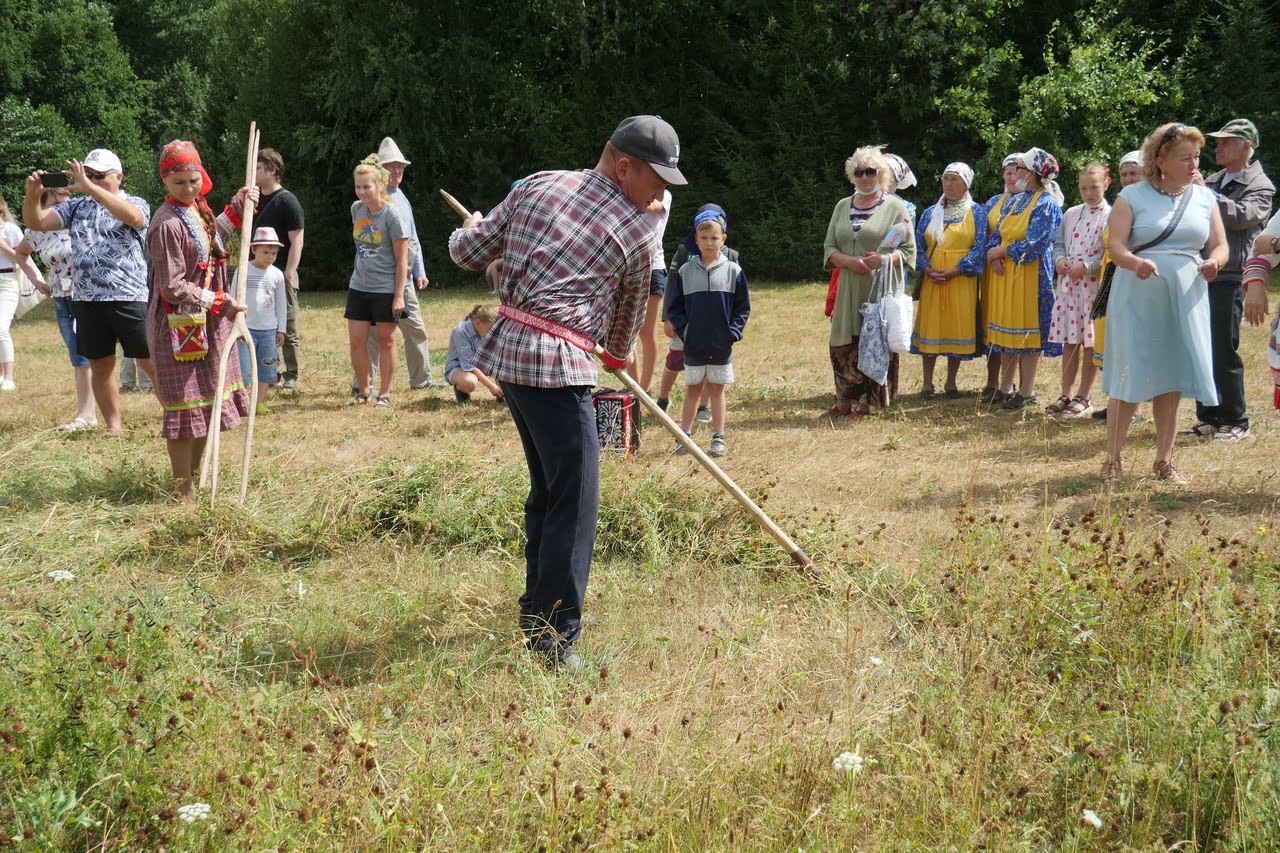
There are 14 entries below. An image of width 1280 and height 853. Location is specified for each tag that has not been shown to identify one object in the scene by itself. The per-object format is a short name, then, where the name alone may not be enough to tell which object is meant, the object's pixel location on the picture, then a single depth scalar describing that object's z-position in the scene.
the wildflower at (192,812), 2.65
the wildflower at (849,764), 3.00
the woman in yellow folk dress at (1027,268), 8.85
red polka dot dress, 8.48
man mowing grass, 3.83
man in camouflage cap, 7.56
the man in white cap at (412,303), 9.91
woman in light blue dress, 6.16
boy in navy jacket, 7.67
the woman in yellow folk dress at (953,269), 9.19
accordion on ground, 7.36
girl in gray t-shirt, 9.34
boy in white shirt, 9.51
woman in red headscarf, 5.77
